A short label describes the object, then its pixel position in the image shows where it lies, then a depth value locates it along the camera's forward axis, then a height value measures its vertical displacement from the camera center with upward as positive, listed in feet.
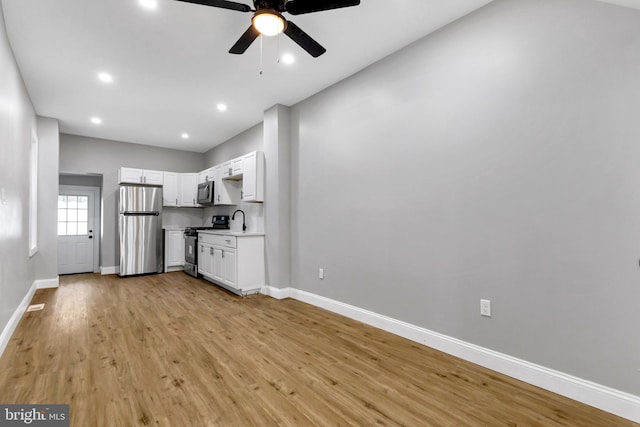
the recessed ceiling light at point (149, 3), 7.82 +5.71
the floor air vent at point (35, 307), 12.60 -3.56
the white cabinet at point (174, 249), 21.08 -1.98
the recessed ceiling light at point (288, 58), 10.45 +5.69
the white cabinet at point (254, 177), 15.31 +2.21
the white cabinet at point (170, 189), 21.54 +2.32
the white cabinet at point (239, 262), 14.44 -2.07
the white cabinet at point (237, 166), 16.58 +3.08
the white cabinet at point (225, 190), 18.79 +1.91
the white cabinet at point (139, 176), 20.06 +3.12
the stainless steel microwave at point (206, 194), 19.85 +1.83
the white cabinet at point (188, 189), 22.30 +2.39
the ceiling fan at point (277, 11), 6.44 +4.61
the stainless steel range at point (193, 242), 19.36 -1.36
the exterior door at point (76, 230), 21.16 -0.52
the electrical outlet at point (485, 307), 7.70 -2.32
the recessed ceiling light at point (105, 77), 11.68 +5.72
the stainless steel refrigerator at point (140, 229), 19.43 -0.47
